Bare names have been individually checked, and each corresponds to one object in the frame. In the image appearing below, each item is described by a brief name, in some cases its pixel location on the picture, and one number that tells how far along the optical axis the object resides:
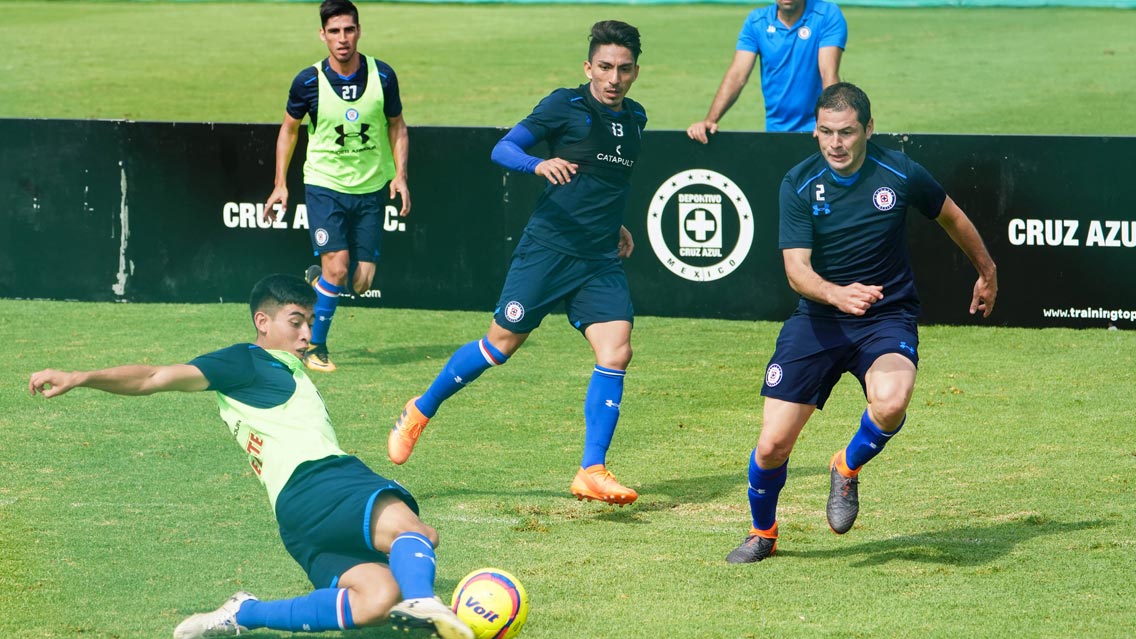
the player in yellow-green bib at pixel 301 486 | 11.09
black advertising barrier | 24.16
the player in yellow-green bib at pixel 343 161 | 22.47
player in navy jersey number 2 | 13.78
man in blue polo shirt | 24.47
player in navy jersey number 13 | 16.34
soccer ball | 11.34
